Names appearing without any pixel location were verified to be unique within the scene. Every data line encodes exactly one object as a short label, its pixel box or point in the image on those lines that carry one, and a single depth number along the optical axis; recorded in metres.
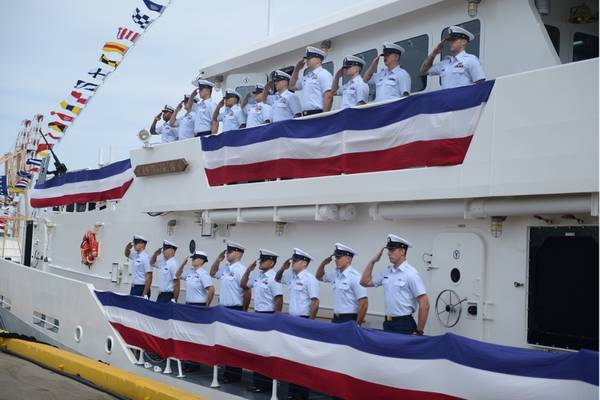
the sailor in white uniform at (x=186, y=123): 10.10
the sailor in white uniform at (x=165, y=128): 10.70
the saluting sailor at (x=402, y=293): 5.74
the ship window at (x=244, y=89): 10.03
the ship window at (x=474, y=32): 6.91
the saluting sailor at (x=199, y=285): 8.12
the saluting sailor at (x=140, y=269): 9.41
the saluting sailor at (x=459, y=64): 6.30
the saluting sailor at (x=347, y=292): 6.28
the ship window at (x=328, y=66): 8.91
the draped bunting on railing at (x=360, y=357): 4.33
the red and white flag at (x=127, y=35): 13.44
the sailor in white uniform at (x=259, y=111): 8.84
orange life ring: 11.45
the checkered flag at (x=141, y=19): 12.96
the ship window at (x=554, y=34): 6.71
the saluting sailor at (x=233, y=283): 7.73
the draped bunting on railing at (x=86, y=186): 10.84
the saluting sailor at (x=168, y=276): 8.80
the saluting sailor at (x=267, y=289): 7.23
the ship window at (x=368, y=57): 8.08
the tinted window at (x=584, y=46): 6.84
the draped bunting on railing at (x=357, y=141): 5.77
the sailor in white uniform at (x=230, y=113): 9.15
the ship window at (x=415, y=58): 7.51
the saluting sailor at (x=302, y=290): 6.69
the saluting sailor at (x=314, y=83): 8.05
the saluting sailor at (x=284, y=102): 8.42
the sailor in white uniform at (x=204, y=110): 9.83
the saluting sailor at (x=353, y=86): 7.54
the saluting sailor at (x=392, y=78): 7.07
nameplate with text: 9.18
